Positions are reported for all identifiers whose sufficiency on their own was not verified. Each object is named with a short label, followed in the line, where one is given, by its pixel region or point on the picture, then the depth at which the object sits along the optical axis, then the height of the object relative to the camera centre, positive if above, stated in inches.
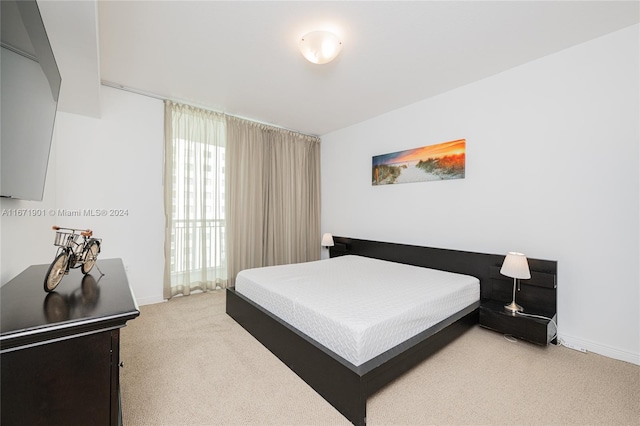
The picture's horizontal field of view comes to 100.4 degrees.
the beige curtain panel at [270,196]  159.9 +12.1
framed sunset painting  125.5 +26.5
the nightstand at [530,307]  89.5 -35.1
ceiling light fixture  83.9 +54.1
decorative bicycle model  48.2 -9.4
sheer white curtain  139.2 +7.5
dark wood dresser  34.1 -20.2
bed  62.4 -30.4
